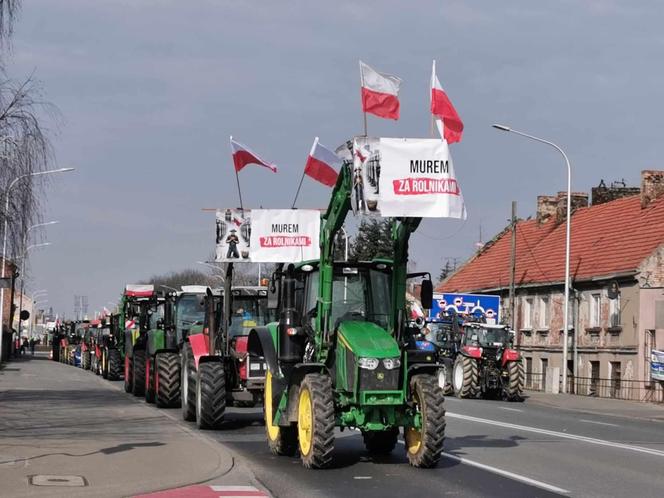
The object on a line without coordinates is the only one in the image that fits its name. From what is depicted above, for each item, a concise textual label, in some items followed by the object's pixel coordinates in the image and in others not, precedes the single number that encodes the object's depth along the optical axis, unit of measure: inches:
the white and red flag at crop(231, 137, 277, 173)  964.0
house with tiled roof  1694.1
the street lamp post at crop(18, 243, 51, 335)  1144.7
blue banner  2058.3
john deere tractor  567.8
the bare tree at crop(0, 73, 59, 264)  948.0
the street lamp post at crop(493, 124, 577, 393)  1699.3
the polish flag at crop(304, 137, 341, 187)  748.6
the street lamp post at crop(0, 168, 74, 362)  1005.2
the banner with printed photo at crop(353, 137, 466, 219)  587.5
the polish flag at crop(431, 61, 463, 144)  678.5
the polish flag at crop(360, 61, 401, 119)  659.4
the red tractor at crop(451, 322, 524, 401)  1502.2
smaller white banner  901.8
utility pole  1880.4
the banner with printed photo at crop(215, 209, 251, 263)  1023.6
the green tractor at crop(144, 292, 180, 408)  1023.6
